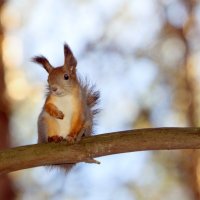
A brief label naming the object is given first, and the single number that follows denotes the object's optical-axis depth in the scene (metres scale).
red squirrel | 8.62
